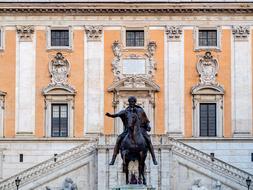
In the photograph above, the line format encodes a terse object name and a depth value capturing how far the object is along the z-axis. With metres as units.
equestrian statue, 29.66
